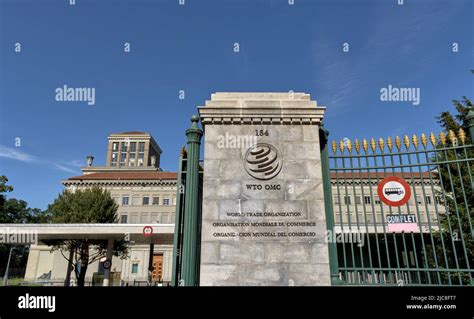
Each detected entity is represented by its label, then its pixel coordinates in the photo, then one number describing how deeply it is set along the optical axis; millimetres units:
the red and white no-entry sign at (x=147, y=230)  22511
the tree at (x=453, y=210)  13427
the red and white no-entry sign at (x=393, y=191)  5527
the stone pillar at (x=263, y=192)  5176
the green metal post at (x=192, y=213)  5320
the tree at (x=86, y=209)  34969
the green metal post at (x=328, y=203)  5262
